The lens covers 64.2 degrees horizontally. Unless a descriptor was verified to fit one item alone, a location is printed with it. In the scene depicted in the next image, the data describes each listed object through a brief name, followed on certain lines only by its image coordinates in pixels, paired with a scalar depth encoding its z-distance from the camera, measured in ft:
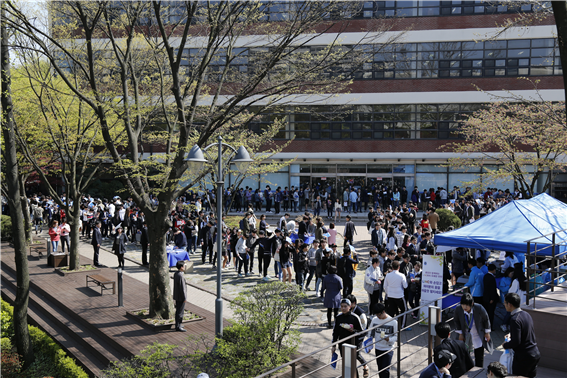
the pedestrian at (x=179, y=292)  36.63
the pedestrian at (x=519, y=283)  34.55
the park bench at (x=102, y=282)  48.26
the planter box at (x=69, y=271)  57.91
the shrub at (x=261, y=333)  25.26
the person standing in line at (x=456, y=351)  20.99
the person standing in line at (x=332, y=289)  36.73
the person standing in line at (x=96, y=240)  59.71
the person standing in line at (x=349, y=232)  65.82
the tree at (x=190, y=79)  35.45
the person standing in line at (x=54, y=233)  64.39
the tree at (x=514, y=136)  63.00
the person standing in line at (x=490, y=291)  35.17
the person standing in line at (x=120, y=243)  58.10
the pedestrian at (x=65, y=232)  64.08
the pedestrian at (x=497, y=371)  16.16
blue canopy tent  35.68
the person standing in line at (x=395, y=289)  36.68
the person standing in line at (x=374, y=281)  39.09
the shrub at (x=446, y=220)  68.95
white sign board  38.19
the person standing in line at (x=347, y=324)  27.25
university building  106.73
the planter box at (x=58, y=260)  61.31
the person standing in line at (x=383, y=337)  25.79
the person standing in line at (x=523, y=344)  20.80
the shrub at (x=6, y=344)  39.48
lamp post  31.89
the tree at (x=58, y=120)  57.47
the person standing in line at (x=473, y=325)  25.36
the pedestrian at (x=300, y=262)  47.73
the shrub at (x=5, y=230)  81.63
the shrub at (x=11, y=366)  35.73
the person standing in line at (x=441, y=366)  18.69
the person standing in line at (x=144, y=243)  61.46
